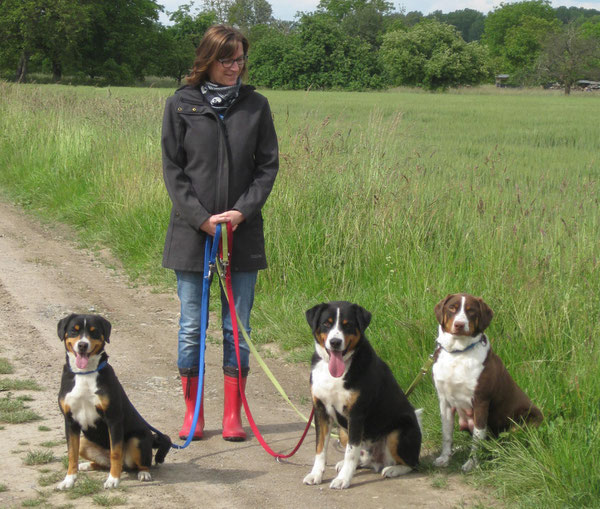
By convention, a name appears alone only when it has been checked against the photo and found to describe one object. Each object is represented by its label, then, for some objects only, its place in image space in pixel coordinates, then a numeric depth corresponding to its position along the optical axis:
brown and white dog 3.83
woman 4.39
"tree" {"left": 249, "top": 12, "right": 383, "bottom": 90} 54.41
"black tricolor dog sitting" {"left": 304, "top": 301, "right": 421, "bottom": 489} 3.79
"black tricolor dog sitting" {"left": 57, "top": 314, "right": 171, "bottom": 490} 3.64
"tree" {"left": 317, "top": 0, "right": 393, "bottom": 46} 113.56
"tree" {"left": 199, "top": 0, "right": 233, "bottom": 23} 96.90
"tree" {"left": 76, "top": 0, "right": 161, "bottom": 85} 62.30
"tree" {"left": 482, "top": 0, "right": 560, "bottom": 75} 108.38
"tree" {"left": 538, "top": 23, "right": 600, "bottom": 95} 78.00
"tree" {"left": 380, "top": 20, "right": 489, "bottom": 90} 63.56
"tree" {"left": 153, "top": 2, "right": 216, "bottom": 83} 67.88
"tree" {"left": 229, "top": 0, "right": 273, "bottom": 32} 116.69
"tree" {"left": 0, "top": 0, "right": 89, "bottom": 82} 53.47
